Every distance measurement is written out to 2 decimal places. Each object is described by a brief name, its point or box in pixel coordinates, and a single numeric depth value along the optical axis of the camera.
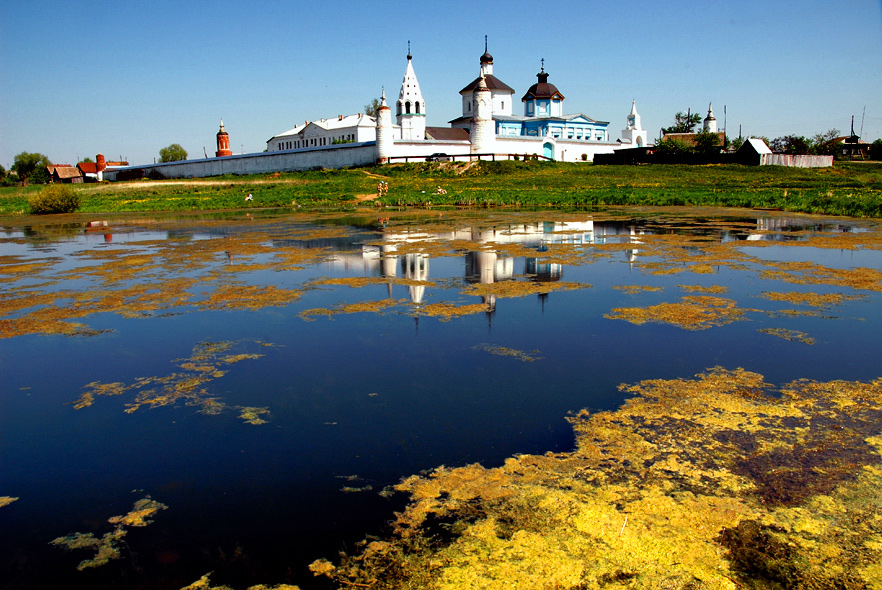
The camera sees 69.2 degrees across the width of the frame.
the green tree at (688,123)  87.69
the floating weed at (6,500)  4.02
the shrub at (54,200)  33.69
